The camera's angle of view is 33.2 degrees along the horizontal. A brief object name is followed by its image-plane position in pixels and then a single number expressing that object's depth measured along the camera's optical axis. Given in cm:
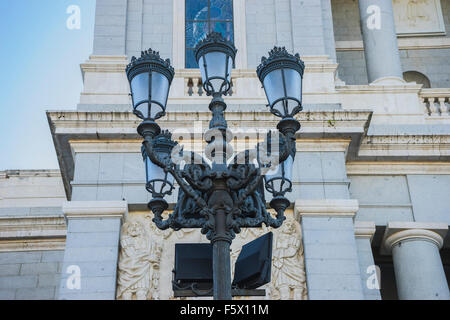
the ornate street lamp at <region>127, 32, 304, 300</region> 808
